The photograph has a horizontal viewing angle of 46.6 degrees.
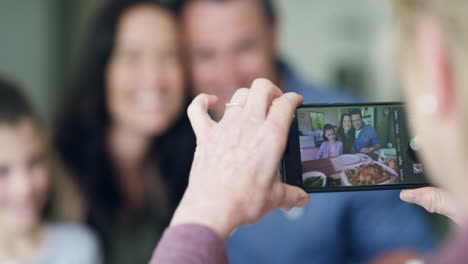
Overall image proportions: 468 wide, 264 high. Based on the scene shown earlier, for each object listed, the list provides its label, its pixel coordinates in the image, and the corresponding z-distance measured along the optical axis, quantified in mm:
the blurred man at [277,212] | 1079
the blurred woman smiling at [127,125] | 1156
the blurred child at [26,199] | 1194
